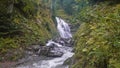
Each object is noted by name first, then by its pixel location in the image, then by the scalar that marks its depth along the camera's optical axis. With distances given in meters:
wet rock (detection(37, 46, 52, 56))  5.39
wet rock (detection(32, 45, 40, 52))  5.63
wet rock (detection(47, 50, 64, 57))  5.21
